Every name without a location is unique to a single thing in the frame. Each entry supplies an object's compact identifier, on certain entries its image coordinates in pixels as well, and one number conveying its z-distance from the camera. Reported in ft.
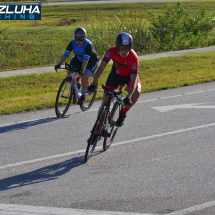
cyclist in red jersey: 39.55
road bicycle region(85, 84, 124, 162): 39.24
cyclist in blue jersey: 57.36
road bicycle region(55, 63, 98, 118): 57.95
